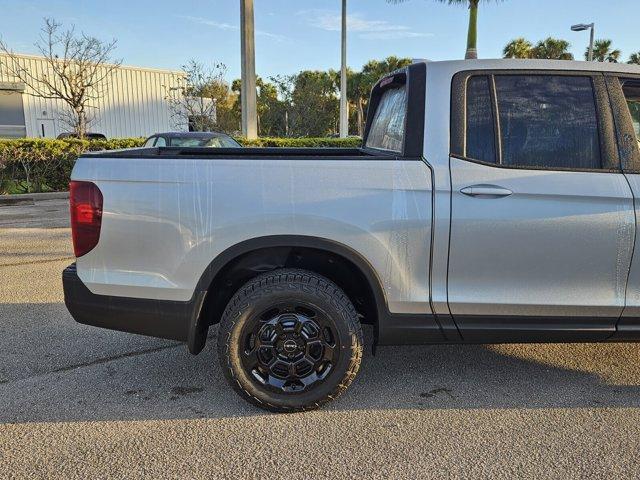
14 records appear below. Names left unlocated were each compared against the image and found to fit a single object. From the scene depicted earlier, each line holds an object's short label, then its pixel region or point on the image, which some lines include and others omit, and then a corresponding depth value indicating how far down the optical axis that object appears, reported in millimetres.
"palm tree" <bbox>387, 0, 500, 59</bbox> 15422
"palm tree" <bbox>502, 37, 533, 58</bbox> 36438
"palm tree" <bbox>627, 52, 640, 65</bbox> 36469
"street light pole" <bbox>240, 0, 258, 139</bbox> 19578
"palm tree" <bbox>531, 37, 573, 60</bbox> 37656
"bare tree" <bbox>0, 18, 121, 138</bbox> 19125
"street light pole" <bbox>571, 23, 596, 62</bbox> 21594
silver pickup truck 2840
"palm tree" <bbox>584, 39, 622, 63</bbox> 40438
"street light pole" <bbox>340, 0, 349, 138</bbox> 26391
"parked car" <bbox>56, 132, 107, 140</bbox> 22619
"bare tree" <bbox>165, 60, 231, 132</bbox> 24547
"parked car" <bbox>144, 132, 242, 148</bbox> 11859
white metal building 30016
